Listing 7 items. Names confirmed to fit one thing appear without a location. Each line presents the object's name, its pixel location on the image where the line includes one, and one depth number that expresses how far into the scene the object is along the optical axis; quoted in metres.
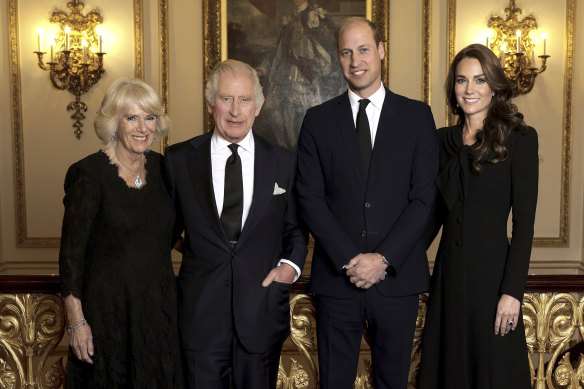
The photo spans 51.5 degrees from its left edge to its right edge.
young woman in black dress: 2.53
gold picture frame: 6.24
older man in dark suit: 2.52
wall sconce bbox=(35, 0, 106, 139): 6.04
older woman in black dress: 2.38
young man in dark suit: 2.56
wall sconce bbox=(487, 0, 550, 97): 6.15
